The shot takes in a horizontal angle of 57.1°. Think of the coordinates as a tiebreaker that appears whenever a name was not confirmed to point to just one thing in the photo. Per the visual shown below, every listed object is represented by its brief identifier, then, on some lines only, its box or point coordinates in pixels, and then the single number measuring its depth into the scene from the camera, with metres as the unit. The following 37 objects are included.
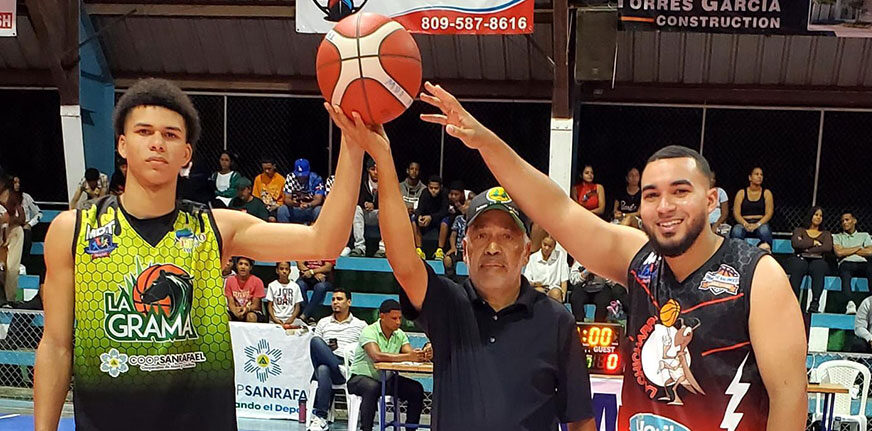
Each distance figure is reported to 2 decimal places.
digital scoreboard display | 7.30
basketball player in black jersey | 2.53
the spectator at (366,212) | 12.84
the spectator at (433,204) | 12.87
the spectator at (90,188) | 12.50
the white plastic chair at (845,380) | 8.50
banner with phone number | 10.44
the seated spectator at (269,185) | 13.49
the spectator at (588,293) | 10.62
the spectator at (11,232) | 11.73
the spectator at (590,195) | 12.88
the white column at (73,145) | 12.89
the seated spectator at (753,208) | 12.36
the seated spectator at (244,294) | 10.18
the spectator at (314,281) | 10.67
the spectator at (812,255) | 11.52
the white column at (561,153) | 12.12
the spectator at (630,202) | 12.67
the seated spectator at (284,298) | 10.24
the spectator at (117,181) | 12.16
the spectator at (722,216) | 12.23
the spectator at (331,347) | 8.70
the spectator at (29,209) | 13.39
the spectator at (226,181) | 13.55
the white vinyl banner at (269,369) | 9.16
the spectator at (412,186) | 13.35
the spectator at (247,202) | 12.71
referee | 2.66
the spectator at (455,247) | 11.83
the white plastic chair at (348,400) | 8.42
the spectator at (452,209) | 12.52
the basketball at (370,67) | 2.79
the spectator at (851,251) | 11.80
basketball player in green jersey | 2.70
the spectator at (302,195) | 12.62
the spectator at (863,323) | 10.19
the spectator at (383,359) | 8.12
